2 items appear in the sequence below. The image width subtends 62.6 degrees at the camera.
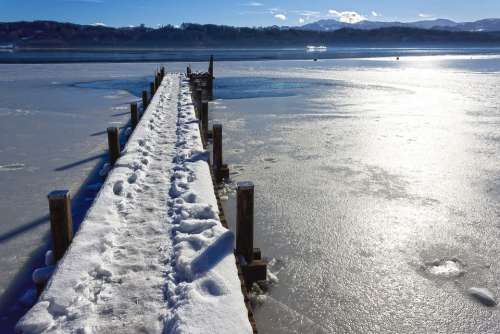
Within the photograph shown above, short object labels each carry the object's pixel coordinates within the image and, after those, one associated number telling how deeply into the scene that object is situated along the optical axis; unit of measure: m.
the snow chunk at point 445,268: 4.88
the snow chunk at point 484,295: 4.38
